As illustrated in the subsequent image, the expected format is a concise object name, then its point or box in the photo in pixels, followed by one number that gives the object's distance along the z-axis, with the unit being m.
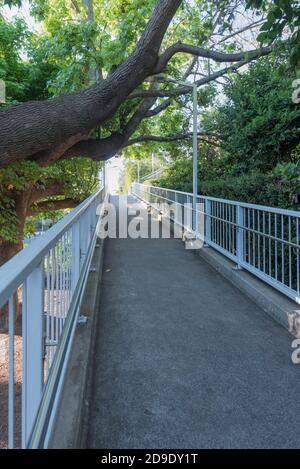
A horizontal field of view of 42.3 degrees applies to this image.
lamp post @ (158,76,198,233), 9.42
